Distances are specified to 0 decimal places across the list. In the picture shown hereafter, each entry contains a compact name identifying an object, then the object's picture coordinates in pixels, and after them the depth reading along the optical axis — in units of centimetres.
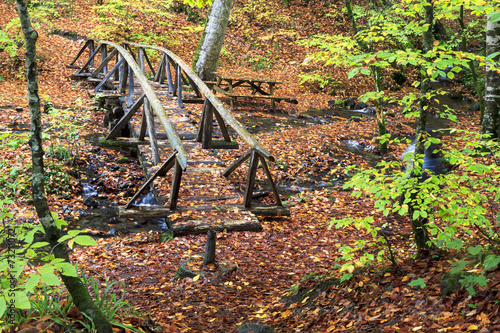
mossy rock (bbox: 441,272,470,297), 278
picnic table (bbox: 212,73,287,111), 1320
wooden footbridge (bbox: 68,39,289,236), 581
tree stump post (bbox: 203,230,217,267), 456
